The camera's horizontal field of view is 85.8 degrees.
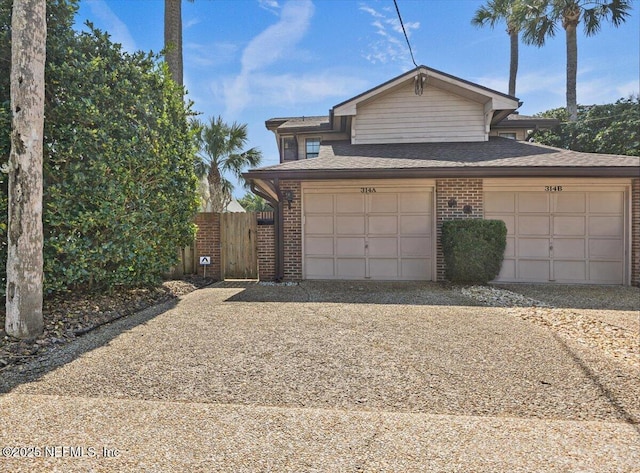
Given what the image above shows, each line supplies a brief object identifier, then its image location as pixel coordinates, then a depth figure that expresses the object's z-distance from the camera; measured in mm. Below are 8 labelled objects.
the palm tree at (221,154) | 14906
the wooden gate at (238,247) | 8680
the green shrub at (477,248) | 6934
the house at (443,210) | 7238
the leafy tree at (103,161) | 4602
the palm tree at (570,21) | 15547
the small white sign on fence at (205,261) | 8477
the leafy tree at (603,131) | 14148
